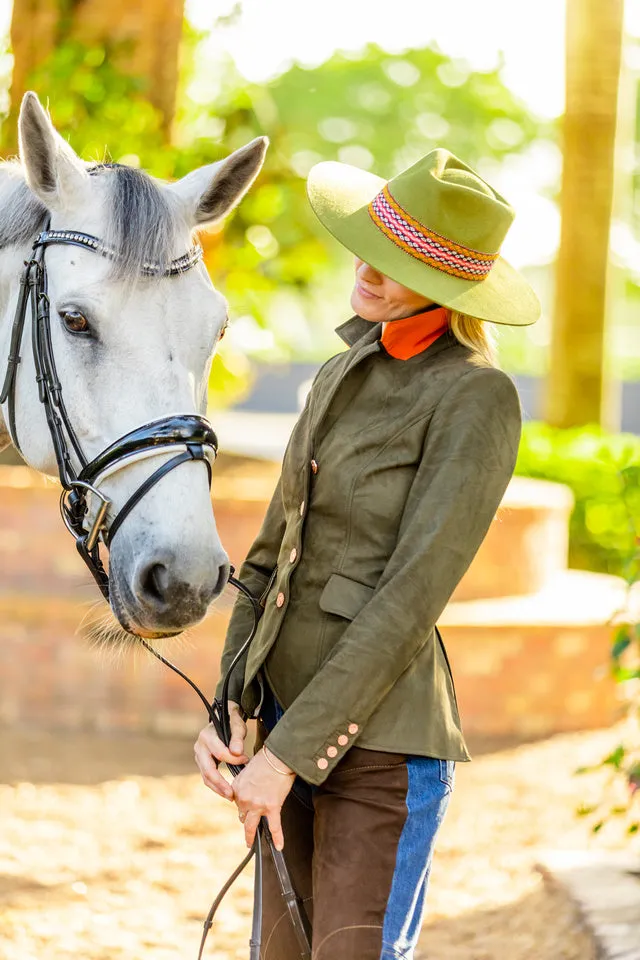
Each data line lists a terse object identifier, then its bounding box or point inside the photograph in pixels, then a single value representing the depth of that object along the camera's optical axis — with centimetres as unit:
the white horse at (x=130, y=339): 412
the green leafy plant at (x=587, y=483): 1791
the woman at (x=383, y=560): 380
